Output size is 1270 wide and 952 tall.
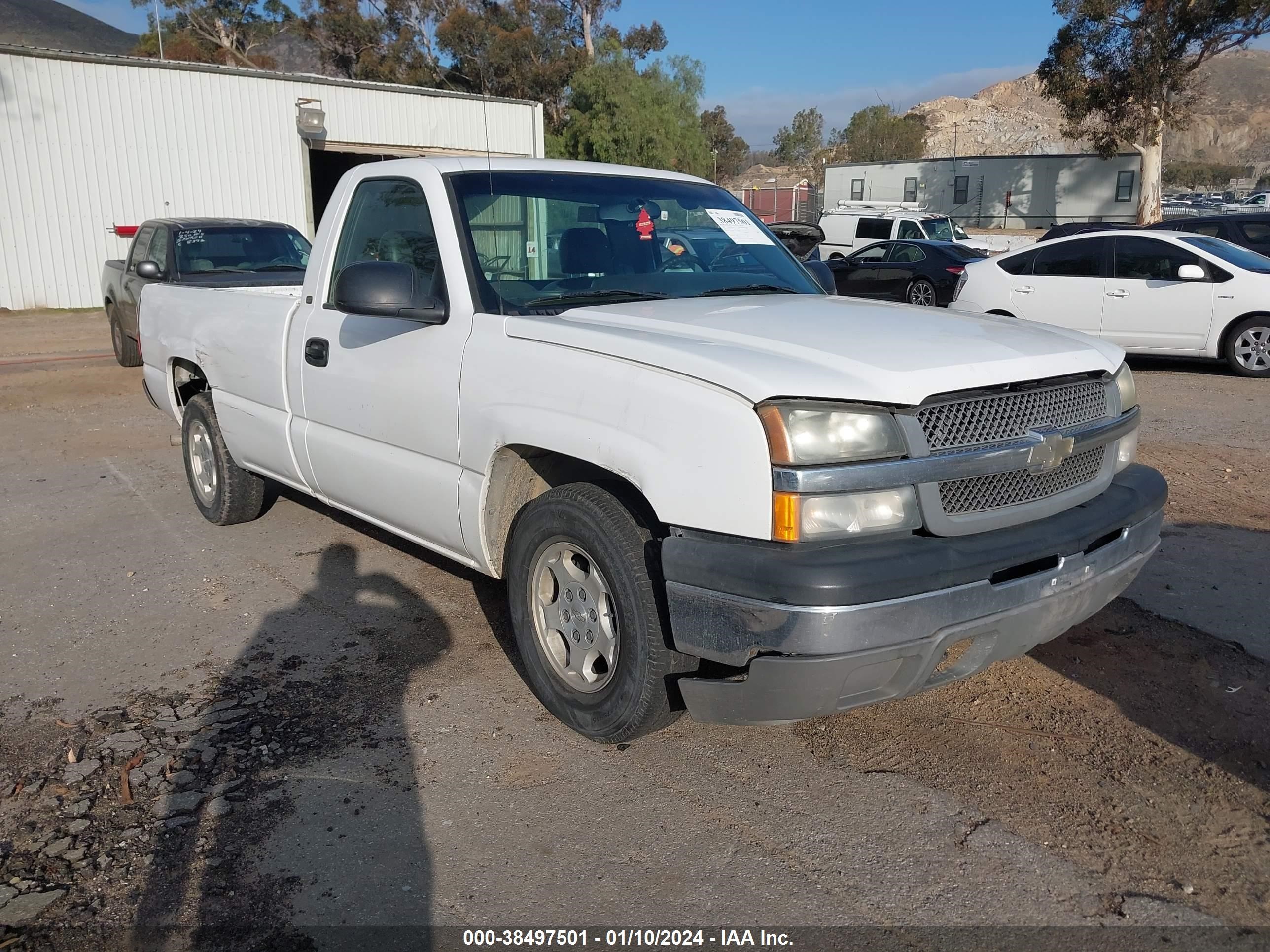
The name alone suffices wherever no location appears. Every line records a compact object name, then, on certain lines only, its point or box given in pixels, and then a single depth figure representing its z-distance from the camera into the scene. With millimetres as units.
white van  23922
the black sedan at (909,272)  17641
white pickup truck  2875
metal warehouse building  20203
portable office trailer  44906
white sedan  10945
